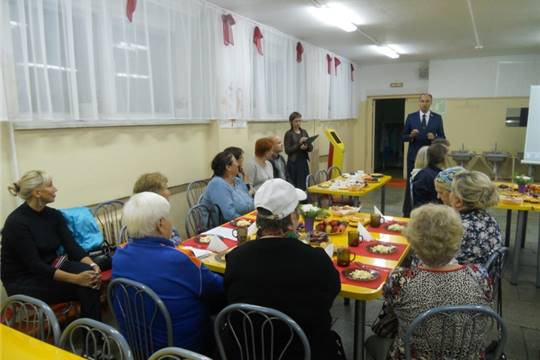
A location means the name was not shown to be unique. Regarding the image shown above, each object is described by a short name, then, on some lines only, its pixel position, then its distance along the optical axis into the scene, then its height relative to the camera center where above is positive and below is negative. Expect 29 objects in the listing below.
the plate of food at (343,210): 3.09 -0.67
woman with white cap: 1.38 -0.56
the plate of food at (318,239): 2.35 -0.69
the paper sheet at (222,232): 2.60 -0.71
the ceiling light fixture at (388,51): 6.88 +1.36
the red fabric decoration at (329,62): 7.30 +1.18
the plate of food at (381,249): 2.25 -0.72
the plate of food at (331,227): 2.60 -0.68
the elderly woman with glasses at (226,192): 3.21 -0.54
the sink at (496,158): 7.64 -0.66
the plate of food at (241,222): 2.84 -0.70
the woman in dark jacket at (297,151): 5.51 -0.35
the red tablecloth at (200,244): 2.43 -0.73
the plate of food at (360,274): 1.89 -0.73
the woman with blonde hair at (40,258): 2.23 -0.75
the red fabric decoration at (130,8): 3.28 +0.99
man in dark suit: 5.52 -0.06
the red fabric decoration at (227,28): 4.46 +1.12
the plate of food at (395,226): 2.67 -0.70
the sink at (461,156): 7.97 -0.64
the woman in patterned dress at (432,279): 1.46 -0.59
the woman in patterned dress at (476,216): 2.10 -0.49
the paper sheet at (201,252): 2.24 -0.73
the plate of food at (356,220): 2.84 -0.70
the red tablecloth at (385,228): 2.64 -0.72
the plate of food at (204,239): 2.49 -0.72
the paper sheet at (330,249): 2.15 -0.68
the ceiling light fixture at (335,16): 4.37 +1.32
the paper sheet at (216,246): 2.30 -0.70
